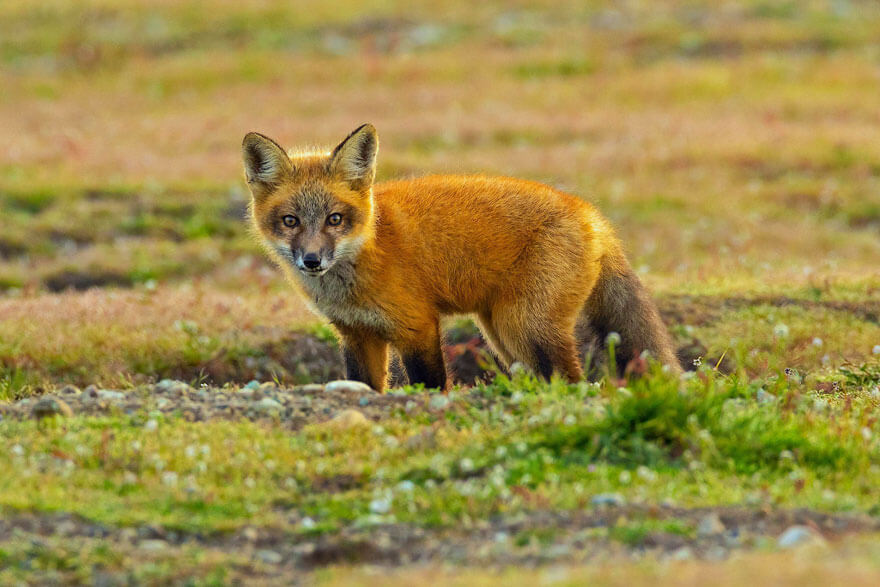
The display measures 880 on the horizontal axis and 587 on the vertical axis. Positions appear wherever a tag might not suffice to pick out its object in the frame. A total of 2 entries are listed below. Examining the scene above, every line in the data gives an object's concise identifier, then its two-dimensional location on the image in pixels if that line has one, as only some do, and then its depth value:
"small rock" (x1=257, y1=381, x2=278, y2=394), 13.81
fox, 15.36
